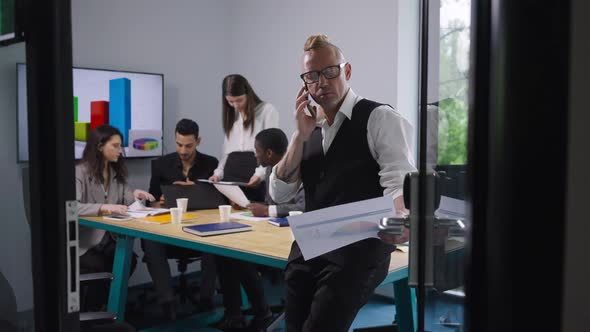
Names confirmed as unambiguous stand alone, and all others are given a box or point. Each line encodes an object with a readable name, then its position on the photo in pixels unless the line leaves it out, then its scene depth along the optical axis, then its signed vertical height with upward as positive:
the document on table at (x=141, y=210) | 3.54 -0.46
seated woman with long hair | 3.55 -0.33
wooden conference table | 2.38 -0.50
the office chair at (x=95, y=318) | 1.86 -0.60
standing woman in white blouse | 4.19 +0.12
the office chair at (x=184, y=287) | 4.29 -1.18
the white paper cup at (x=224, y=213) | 3.22 -0.41
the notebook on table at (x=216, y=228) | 2.84 -0.46
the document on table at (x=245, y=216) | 3.30 -0.46
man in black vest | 1.87 -0.09
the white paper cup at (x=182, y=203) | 3.48 -0.39
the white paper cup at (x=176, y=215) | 3.25 -0.43
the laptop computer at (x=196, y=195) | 3.75 -0.37
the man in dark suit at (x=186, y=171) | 4.21 -0.23
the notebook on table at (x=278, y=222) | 3.09 -0.45
